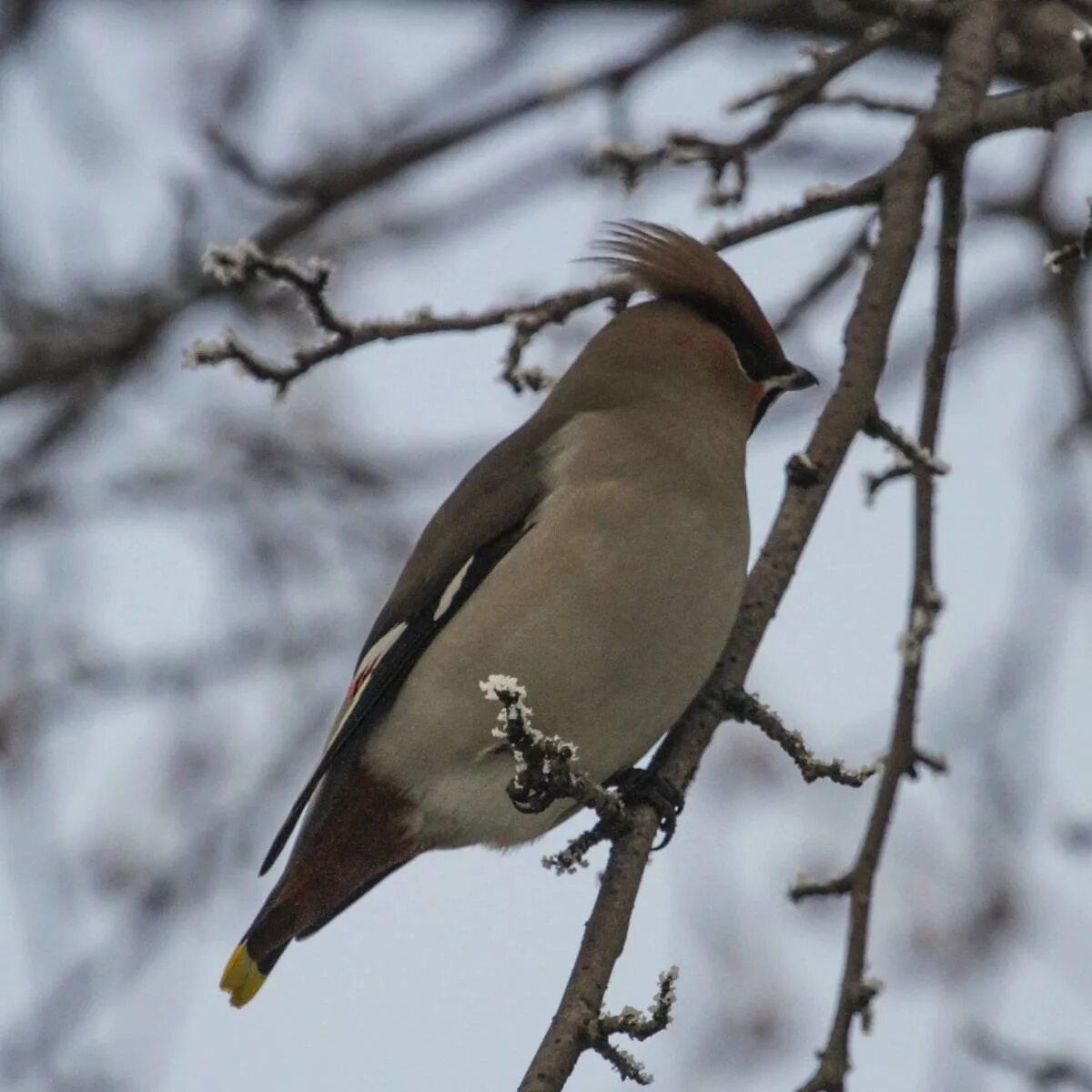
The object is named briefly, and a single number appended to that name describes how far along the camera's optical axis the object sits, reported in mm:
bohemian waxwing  7500
